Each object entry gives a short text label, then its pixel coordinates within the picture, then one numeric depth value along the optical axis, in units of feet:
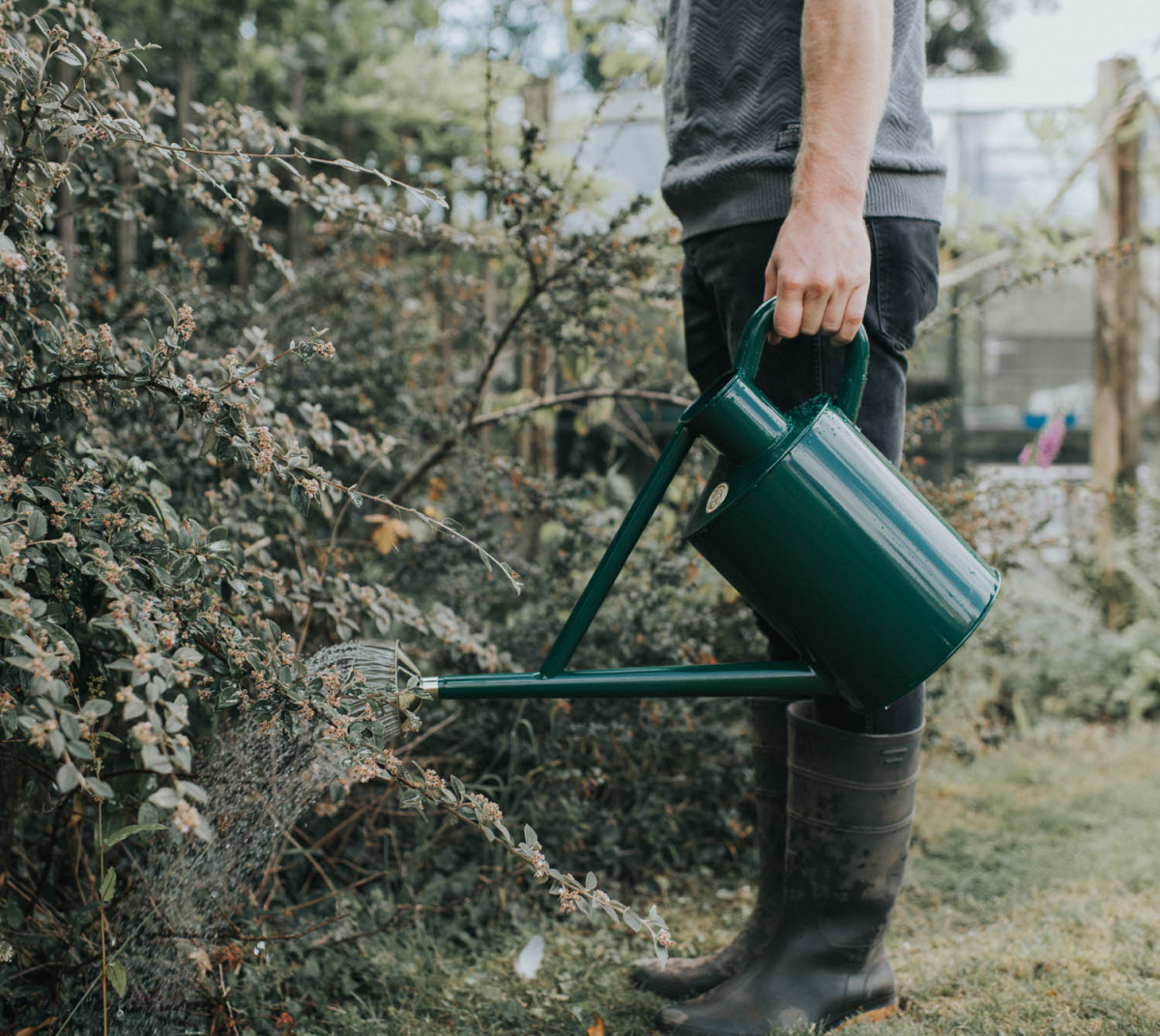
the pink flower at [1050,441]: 9.64
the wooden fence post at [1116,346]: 10.92
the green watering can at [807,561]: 3.67
